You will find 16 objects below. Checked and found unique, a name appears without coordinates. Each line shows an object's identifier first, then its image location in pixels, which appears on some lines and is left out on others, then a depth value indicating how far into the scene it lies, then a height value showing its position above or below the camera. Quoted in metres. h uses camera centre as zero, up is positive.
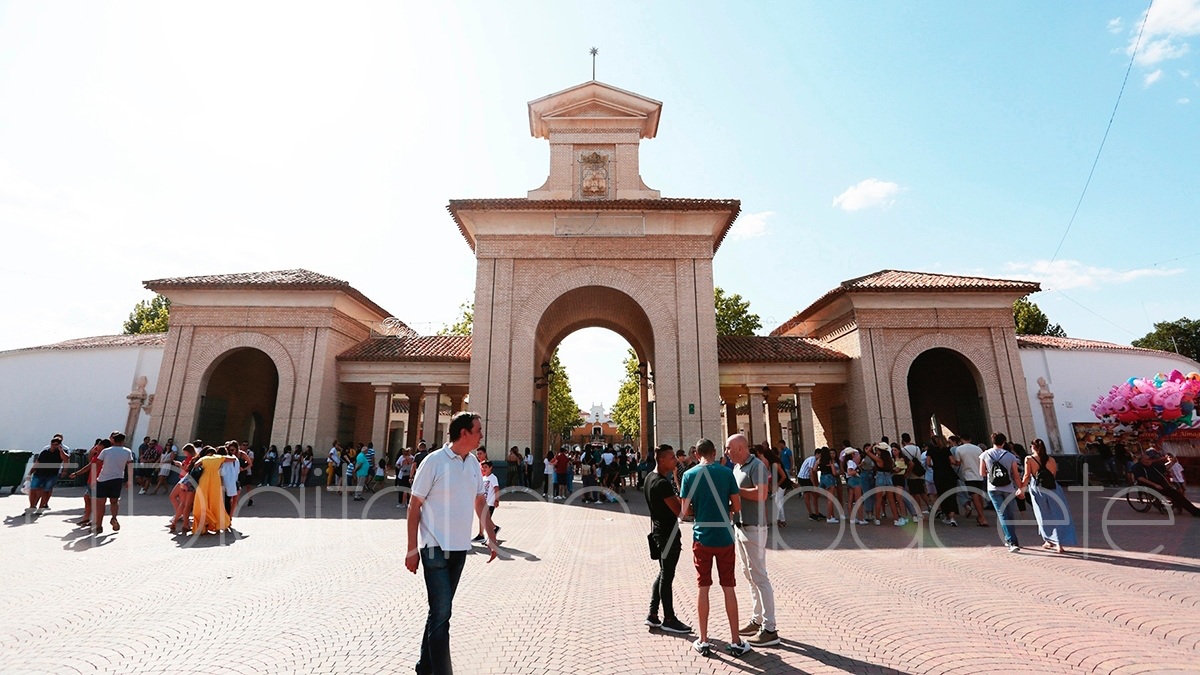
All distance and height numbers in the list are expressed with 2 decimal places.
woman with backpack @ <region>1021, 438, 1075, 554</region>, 8.20 -0.70
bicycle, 12.41 -1.00
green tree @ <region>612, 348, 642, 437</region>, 43.19 +5.13
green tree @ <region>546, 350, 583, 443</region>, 42.34 +5.30
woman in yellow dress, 9.60 -0.73
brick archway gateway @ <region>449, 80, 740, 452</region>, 17.31 +6.34
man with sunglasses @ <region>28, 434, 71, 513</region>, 11.57 -0.26
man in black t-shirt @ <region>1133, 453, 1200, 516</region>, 11.49 -0.47
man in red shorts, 4.38 -0.60
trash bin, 15.91 -0.18
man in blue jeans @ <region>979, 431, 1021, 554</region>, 8.63 -0.30
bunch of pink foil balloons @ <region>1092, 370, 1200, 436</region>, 11.93 +1.26
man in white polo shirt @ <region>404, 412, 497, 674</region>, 3.42 -0.46
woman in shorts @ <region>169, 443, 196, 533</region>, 9.75 -0.61
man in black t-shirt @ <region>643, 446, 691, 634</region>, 4.93 -0.76
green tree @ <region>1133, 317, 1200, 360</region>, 49.37 +11.37
